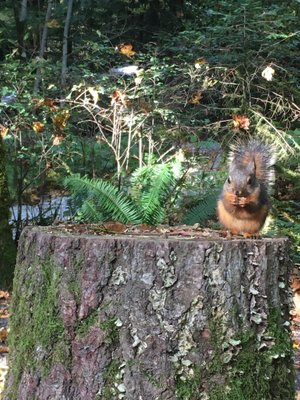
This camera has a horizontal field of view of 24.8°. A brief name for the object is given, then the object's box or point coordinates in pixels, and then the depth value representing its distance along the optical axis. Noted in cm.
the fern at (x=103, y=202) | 519
